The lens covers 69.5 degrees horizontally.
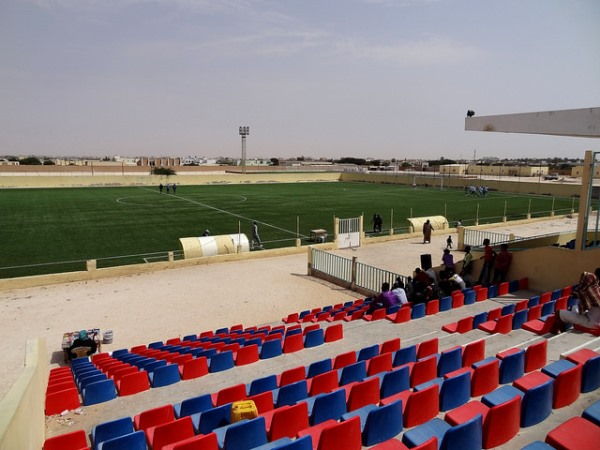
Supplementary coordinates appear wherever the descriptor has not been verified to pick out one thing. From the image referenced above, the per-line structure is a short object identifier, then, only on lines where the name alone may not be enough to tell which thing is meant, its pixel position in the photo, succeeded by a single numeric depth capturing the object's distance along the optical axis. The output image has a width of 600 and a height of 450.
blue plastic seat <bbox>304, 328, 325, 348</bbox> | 9.24
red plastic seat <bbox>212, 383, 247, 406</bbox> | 5.97
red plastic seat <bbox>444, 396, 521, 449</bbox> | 4.20
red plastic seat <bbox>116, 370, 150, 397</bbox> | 7.24
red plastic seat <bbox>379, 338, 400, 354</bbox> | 7.95
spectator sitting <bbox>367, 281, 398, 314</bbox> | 11.78
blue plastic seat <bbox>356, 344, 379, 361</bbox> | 7.67
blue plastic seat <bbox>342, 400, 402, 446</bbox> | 4.50
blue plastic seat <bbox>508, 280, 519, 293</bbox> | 13.68
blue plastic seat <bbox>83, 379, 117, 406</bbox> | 6.95
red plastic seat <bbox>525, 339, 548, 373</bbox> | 6.22
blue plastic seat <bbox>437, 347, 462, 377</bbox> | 6.45
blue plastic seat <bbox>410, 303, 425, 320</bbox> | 10.80
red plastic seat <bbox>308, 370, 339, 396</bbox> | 6.06
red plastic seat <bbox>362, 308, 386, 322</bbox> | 11.04
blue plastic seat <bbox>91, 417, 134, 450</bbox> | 5.08
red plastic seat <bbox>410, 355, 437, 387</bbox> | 6.09
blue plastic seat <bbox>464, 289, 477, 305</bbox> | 12.07
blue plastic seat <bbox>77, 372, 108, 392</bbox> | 7.41
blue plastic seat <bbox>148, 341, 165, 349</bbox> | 11.34
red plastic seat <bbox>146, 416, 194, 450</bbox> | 4.71
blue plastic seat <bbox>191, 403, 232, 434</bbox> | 5.12
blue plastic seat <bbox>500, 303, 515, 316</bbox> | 9.79
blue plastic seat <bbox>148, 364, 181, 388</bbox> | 7.52
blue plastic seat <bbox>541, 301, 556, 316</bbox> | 9.52
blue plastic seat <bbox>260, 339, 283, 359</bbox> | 8.73
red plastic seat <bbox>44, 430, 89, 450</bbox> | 4.80
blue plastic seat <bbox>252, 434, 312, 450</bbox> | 3.77
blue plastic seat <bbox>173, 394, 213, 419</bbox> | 5.73
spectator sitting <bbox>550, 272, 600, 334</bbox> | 7.39
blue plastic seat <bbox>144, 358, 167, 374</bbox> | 8.30
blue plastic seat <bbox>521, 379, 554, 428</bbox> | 4.58
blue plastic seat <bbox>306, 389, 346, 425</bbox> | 5.05
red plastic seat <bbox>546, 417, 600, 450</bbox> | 3.80
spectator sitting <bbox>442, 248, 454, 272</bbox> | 16.30
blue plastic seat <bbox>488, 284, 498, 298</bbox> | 12.71
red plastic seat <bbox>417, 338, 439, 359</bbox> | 7.43
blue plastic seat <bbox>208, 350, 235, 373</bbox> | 8.12
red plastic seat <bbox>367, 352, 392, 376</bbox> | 6.69
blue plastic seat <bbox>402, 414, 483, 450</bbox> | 3.83
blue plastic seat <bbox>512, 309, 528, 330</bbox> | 8.77
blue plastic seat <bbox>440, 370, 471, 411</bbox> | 5.20
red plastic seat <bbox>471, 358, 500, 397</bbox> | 5.52
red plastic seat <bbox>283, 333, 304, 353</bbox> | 8.98
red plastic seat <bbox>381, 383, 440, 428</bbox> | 4.85
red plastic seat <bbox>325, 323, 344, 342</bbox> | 9.45
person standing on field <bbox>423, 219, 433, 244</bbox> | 26.49
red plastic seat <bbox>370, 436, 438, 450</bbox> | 3.94
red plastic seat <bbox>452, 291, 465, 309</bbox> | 11.69
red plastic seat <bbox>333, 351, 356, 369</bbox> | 7.26
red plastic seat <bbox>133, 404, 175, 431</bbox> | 5.41
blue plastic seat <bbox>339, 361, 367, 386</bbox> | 6.38
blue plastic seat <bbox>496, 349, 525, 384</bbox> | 5.86
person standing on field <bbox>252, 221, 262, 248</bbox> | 25.93
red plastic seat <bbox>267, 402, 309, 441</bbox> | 4.73
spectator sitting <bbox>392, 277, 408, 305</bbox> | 12.09
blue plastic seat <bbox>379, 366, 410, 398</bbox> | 5.75
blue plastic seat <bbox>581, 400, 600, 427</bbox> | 4.21
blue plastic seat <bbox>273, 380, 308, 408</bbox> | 5.78
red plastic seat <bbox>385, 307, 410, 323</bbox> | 10.48
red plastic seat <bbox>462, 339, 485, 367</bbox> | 6.87
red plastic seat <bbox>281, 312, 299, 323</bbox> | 13.11
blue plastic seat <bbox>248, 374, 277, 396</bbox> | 6.33
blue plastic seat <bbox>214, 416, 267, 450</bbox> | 4.35
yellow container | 5.07
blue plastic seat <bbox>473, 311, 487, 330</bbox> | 9.30
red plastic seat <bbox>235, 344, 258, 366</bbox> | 8.37
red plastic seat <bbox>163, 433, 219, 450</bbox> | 4.11
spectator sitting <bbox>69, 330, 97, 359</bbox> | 11.12
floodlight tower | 118.88
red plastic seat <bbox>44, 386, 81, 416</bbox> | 6.65
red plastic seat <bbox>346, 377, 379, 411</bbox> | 5.38
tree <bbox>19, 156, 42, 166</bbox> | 137.50
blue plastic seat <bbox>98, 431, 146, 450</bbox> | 4.44
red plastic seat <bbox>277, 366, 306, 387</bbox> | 6.65
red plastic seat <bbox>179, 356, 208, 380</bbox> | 7.79
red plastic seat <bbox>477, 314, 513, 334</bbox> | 8.43
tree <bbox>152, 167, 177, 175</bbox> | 85.16
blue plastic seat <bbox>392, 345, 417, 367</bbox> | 7.11
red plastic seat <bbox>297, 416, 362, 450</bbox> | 4.07
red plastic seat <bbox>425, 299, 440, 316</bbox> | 10.98
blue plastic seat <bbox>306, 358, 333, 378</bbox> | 6.93
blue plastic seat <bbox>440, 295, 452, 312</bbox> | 11.45
